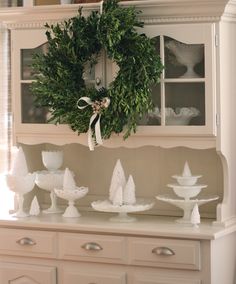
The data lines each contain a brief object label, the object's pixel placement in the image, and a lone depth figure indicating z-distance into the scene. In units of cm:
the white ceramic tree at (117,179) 364
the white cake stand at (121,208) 354
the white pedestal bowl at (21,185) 372
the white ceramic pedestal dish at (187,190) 349
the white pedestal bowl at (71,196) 369
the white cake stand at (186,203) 351
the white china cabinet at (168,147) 336
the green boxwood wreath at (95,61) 341
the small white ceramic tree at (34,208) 377
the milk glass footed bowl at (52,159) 384
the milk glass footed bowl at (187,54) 341
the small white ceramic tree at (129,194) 359
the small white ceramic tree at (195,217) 343
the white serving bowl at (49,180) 379
